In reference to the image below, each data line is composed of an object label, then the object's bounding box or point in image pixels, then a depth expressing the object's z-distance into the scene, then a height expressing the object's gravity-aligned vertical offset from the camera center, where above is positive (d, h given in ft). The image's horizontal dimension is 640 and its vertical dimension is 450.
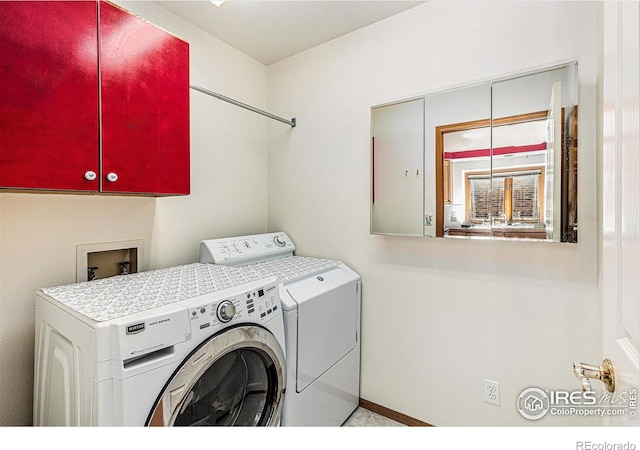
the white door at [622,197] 1.76 +0.16
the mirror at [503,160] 4.38 +0.98
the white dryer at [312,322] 4.87 -1.77
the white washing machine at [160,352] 2.93 -1.43
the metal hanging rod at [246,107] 5.64 +2.47
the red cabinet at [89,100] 3.35 +1.57
